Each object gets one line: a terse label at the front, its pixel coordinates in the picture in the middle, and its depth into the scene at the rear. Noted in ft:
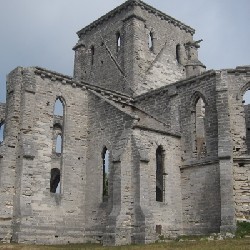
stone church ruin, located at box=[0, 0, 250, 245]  69.41
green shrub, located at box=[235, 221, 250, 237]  64.93
